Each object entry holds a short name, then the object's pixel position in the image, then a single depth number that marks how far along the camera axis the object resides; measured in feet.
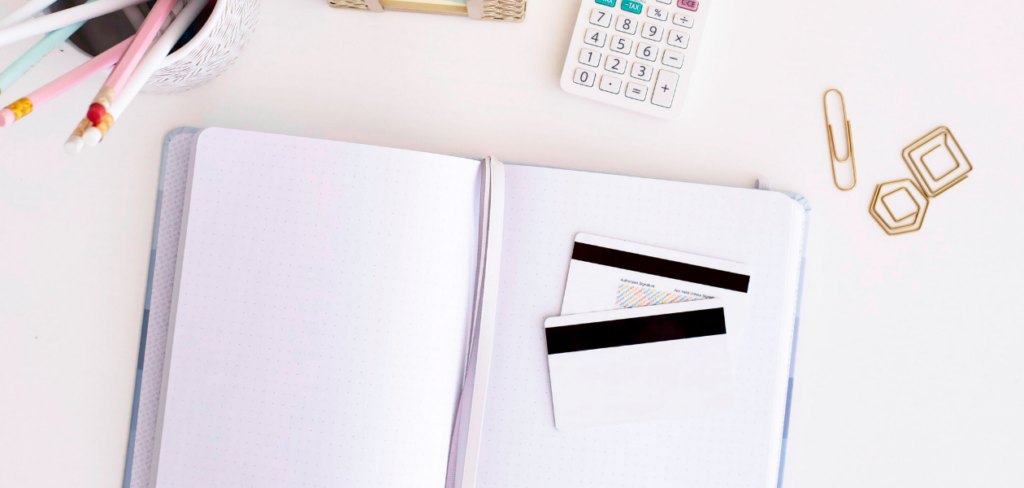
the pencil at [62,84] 0.95
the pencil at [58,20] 1.10
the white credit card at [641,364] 1.74
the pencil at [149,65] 0.94
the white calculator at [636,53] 1.82
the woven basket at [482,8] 1.74
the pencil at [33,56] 1.09
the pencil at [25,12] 1.18
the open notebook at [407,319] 1.62
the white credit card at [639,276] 1.75
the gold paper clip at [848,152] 1.88
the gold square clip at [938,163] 1.89
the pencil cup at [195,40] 1.41
